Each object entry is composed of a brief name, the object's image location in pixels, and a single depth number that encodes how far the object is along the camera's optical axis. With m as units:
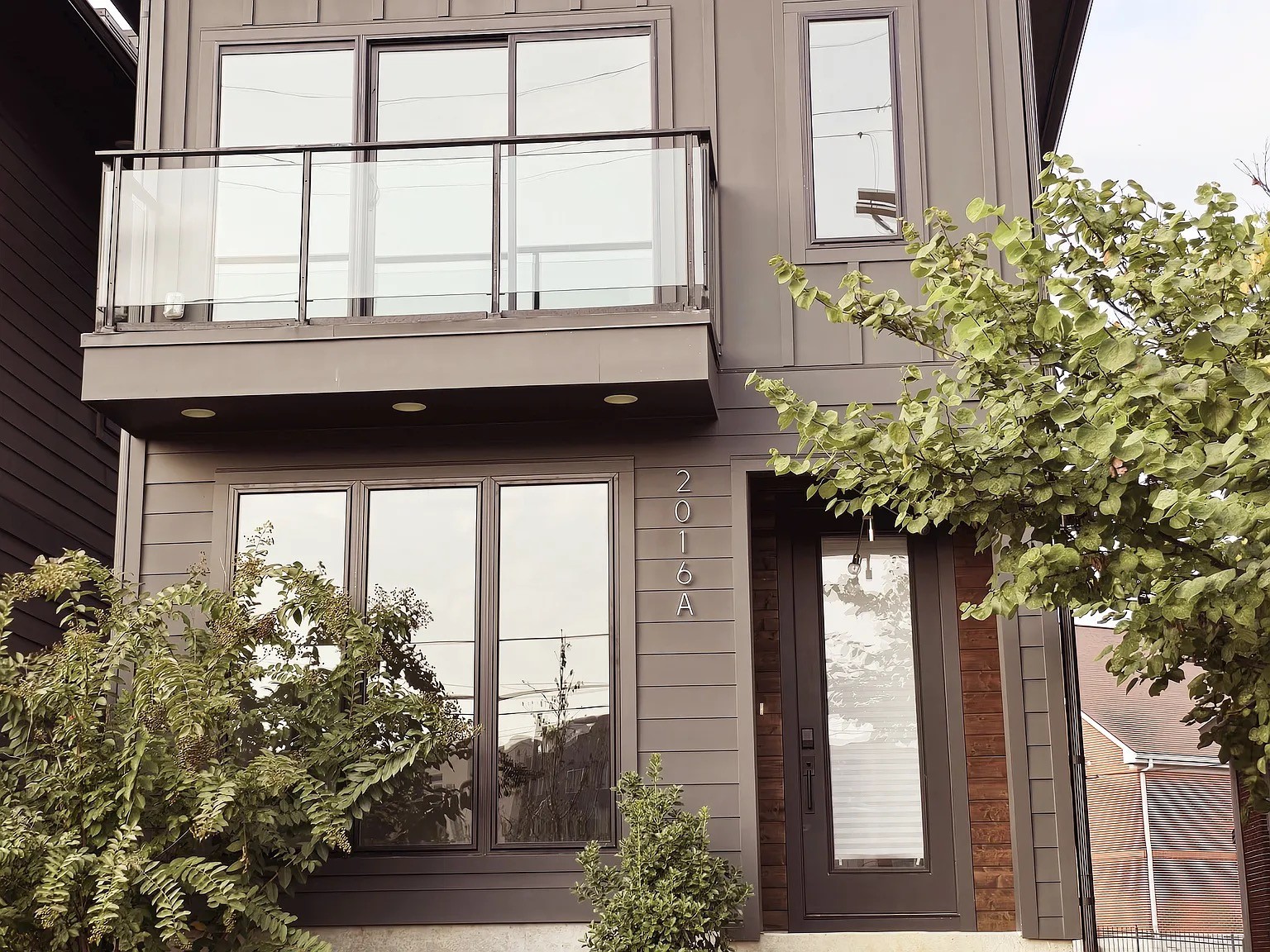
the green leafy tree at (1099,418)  3.90
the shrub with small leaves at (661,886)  5.59
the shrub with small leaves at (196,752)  5.29
